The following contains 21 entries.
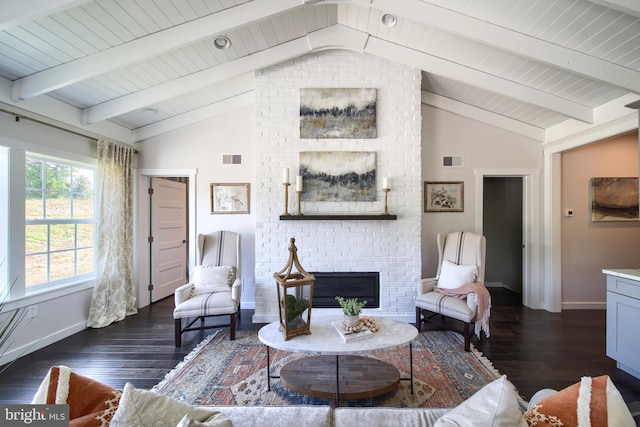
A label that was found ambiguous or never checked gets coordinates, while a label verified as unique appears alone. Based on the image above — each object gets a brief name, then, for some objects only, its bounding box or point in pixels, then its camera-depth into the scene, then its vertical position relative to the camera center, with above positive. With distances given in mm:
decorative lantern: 2186 -654
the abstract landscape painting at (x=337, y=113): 3914 +1293
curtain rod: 2817 +930
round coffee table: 2051 -1217
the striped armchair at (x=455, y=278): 3068 -751
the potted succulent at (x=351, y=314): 2242 -748
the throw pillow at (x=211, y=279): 3545 -783
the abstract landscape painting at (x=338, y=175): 3900 +492
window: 3139 -82
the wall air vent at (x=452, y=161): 4328 +740
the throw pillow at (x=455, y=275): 3449 -711
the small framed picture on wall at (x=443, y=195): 4316 +261
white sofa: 861 -574
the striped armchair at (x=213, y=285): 3160 -834
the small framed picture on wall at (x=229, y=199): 4391 +207
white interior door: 4648 -383
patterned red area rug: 2174 -1336
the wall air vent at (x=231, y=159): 4398 +787
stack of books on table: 2127 -864
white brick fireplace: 3902 +443
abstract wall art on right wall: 4195 +214
